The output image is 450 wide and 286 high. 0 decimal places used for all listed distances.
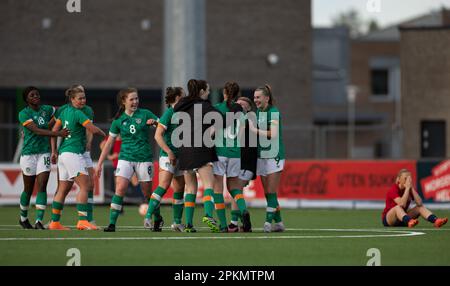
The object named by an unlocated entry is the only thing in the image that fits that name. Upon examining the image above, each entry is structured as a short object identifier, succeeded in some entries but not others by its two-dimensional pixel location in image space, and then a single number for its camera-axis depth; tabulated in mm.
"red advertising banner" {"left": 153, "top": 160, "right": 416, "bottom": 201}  29781
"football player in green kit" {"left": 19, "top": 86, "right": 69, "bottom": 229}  18234
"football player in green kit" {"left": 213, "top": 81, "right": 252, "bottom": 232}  17078
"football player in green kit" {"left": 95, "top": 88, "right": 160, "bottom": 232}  17312
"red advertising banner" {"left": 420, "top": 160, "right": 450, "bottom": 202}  29094
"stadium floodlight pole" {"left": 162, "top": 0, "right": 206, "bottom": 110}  27831
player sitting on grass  19172
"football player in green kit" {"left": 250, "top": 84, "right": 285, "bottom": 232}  17109
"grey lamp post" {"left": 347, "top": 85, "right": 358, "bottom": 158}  62962
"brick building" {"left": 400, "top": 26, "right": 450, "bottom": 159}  48750
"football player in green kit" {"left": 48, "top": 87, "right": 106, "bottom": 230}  17812
